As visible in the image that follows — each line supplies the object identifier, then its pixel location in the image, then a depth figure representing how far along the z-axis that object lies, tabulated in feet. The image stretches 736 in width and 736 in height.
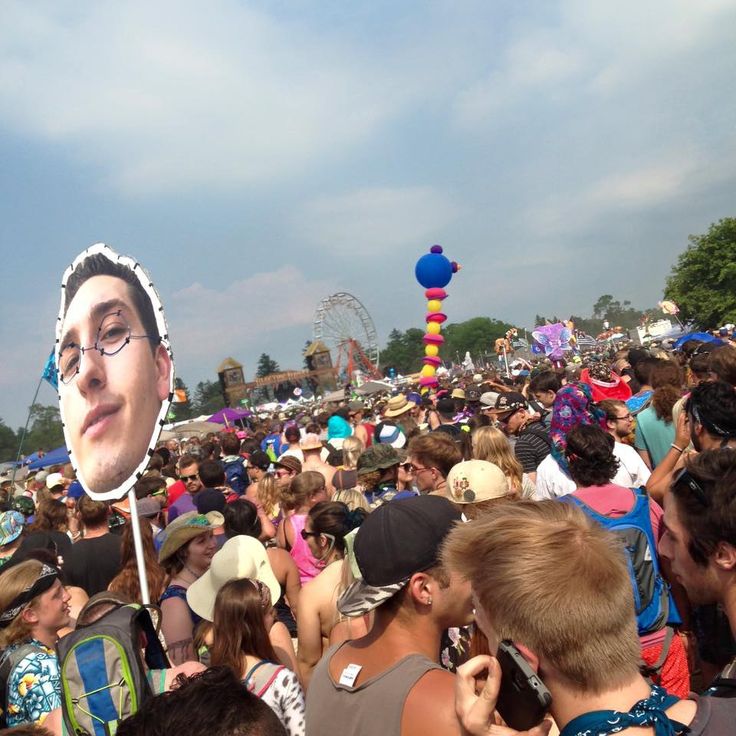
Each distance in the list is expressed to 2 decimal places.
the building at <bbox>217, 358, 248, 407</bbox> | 319.68
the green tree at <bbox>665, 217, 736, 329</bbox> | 163.32
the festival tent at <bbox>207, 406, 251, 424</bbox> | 98.32
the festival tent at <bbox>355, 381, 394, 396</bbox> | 116.76
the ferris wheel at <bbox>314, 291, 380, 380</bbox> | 176.86
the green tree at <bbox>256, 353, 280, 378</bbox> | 465.84
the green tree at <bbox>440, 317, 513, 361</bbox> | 518.78
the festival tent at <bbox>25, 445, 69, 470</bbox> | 76.43
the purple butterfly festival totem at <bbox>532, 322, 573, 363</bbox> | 63.36
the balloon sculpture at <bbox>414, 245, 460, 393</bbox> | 57.31
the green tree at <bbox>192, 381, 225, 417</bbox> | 427.33
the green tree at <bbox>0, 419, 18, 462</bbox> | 319.92
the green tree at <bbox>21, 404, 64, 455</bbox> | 292.61
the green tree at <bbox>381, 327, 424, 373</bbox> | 496.64
